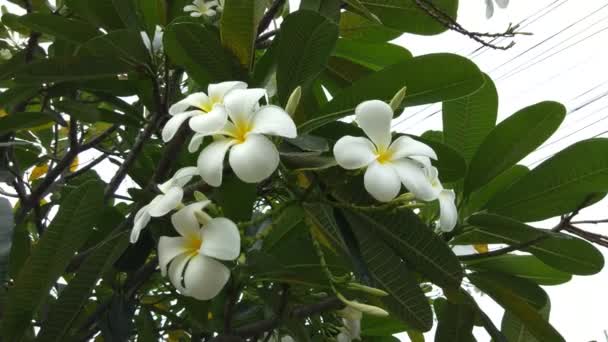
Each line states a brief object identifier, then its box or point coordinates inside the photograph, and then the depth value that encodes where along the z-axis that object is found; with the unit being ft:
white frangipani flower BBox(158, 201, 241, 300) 1.74
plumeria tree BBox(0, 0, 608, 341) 1.84
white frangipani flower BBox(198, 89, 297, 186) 1.65
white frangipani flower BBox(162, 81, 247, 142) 1.75
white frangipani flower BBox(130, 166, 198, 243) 1.82
